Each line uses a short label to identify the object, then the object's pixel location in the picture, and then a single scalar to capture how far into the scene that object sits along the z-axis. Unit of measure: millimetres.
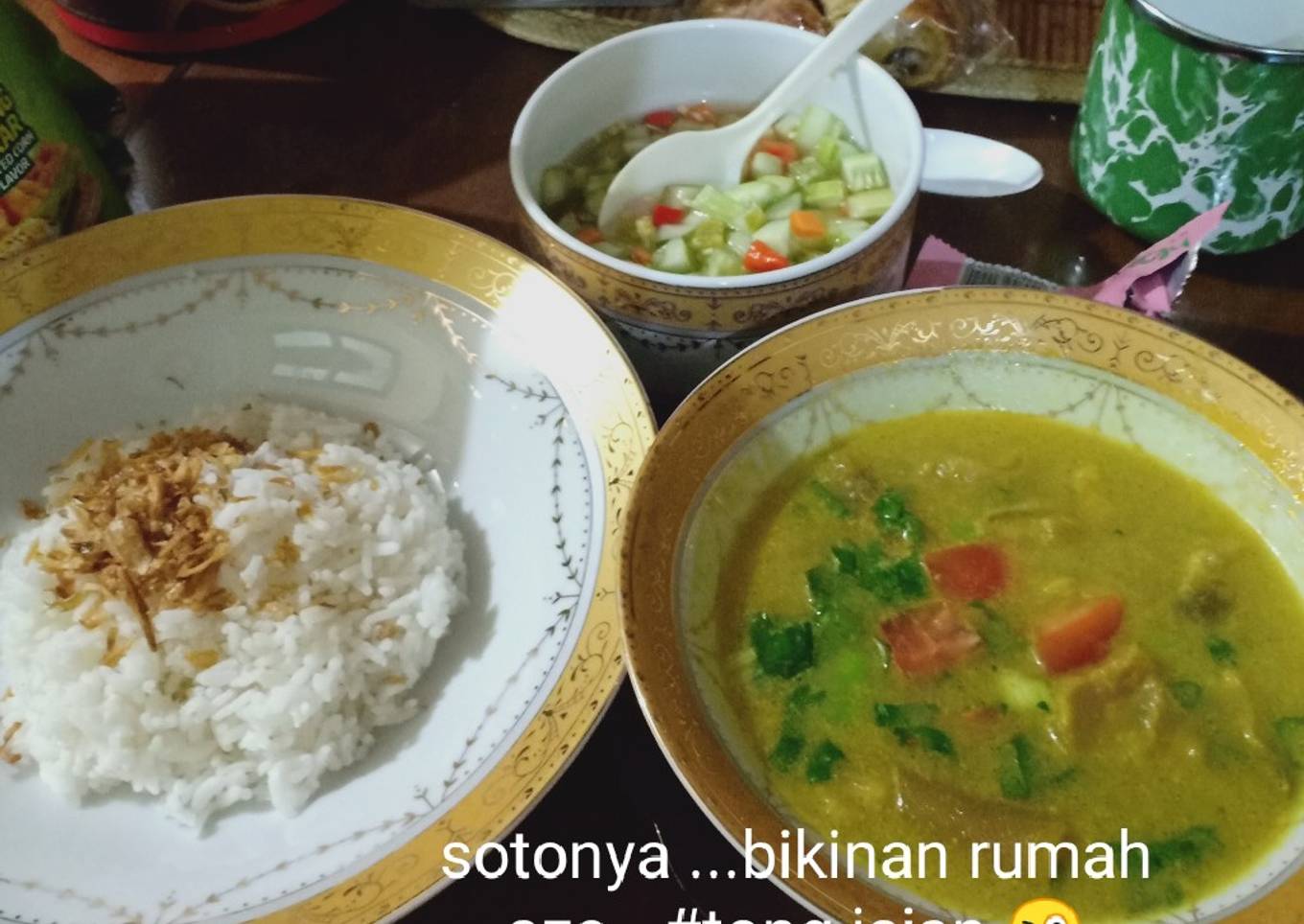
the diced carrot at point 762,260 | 361
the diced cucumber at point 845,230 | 372
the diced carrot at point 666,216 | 388
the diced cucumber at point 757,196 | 388
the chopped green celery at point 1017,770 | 269
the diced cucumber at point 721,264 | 361
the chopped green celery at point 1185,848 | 256
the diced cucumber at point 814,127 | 402
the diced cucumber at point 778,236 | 368
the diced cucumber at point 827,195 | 384
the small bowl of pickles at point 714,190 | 330
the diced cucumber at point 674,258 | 365
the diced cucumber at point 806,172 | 393
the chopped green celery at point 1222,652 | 283
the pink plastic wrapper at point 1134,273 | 344
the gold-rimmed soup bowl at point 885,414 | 272
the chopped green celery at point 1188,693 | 278
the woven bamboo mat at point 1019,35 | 450
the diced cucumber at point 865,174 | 384
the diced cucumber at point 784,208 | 384
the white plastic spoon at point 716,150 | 382
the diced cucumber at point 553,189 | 389
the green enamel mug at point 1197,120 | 336
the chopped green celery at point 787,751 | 269
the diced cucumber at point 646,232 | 383
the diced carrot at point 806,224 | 372
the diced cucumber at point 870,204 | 375
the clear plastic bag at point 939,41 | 441
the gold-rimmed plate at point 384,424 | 274
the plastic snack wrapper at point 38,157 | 362
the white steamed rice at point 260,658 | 305
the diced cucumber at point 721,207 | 383
